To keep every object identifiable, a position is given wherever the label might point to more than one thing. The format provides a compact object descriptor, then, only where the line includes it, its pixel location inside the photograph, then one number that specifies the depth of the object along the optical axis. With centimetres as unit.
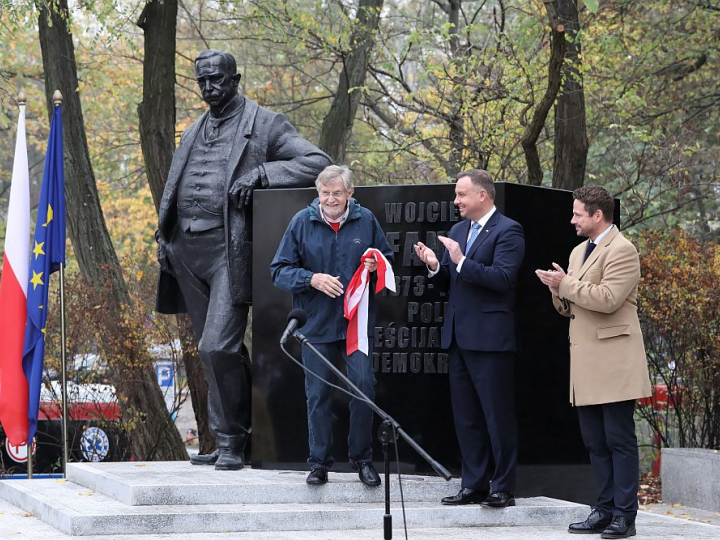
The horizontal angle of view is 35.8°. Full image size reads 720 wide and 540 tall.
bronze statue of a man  862
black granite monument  838
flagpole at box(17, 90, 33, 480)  999
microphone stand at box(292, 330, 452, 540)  566
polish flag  966
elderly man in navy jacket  759
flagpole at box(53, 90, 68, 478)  970
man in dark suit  736
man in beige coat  695
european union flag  975
